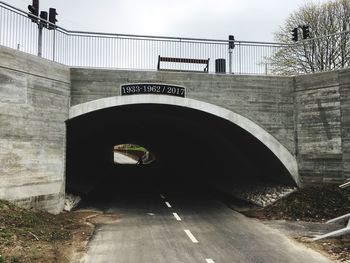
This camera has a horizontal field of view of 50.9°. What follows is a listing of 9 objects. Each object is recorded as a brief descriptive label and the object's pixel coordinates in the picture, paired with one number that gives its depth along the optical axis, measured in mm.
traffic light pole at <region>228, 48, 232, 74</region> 17359
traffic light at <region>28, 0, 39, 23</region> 14179
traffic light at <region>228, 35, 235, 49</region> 17386
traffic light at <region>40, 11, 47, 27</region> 14434
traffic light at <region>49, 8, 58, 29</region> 14882
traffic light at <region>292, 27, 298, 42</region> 18281
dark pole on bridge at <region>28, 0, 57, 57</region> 14150
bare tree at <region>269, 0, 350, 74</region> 24562
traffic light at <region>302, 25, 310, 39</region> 18750
